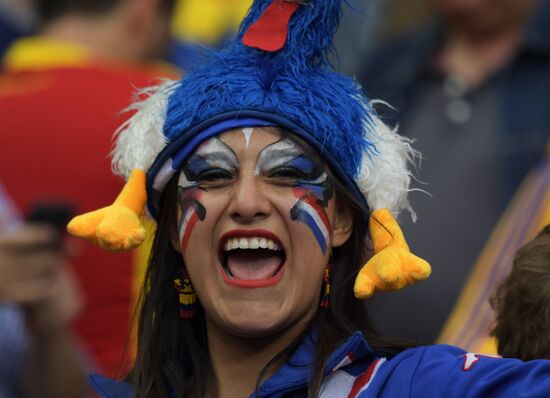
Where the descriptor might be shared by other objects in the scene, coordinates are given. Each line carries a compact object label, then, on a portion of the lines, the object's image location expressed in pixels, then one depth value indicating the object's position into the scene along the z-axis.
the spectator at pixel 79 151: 9.80
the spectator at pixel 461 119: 10.44
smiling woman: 6.80
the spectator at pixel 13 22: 14.43
